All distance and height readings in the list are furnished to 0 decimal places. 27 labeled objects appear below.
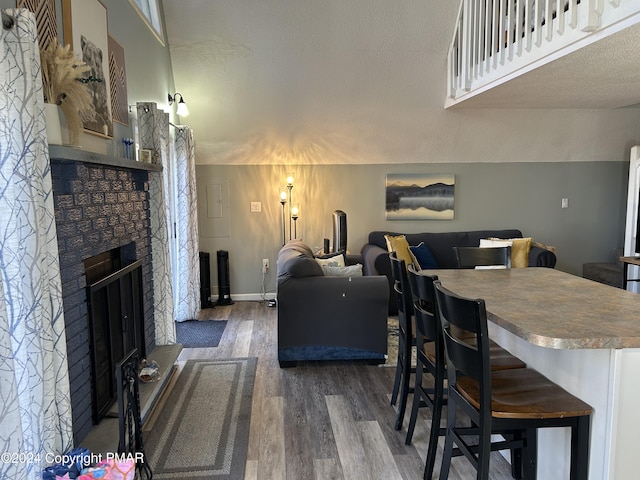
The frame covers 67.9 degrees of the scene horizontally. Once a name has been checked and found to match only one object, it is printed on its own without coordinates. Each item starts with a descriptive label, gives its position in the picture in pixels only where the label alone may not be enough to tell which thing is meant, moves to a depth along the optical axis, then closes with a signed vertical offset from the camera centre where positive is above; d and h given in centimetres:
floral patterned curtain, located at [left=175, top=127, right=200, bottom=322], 492 -29
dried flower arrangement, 199 +50
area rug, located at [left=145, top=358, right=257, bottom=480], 244 -136
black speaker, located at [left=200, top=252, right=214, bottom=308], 566 -98
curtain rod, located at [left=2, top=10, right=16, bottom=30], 163 +62
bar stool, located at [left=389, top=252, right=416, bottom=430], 263 -76
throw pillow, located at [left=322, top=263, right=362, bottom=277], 390 -62
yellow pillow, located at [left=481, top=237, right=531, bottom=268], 542 -68
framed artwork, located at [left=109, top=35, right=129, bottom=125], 303 +77
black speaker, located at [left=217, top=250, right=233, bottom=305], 577 -101
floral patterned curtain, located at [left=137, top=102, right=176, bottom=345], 353 -21
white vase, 193 +31
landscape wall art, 611 -2
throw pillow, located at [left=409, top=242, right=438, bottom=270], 566 -74
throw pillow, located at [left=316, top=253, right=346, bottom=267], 416 -59
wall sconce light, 479 +93
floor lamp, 586 -7
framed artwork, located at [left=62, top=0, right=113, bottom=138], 241 +85
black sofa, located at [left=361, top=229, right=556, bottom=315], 581 -59
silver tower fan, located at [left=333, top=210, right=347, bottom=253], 540 -41
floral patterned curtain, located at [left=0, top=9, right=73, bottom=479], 161 -21
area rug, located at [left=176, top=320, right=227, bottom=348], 436 -132
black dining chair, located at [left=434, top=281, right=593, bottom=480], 169 -78
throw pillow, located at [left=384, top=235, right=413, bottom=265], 540 -60
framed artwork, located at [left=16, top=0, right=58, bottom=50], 206 +82
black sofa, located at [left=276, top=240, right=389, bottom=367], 369 -94
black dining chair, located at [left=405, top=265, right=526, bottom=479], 213 -77
